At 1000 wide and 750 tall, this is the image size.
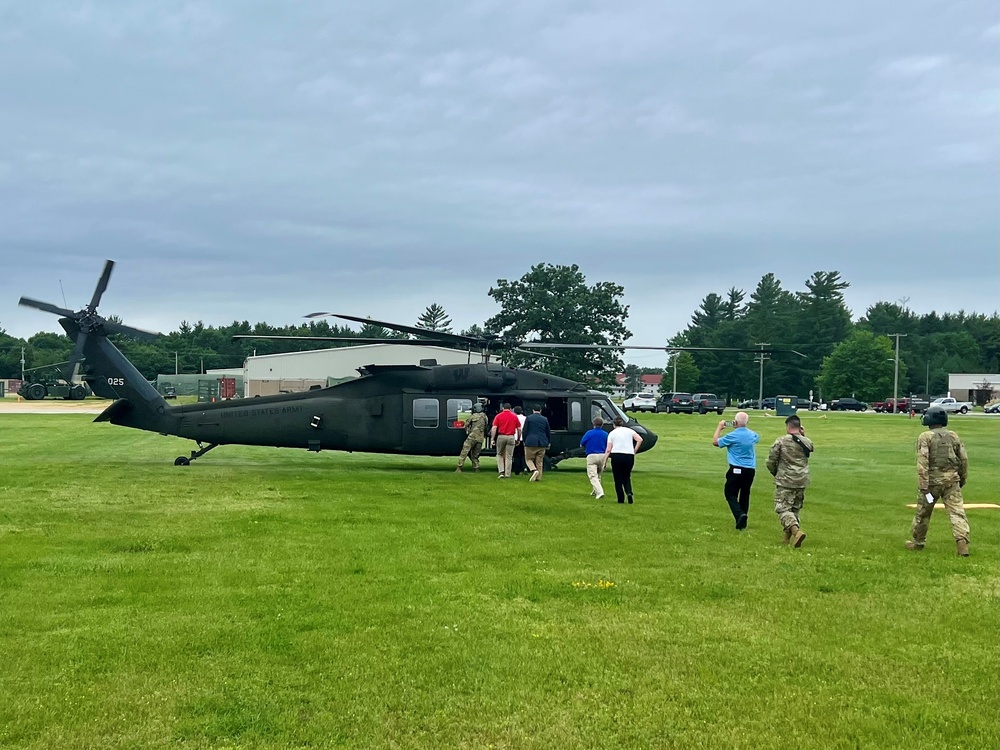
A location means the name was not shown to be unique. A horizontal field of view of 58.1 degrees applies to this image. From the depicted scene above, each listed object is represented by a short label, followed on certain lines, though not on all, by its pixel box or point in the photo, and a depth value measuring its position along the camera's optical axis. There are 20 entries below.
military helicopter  20.95
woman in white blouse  15.47
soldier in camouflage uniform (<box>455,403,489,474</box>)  20.80
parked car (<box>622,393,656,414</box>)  71.88
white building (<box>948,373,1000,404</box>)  116.04
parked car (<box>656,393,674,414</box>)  73.47
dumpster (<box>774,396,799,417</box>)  73.81
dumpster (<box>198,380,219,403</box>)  65.81
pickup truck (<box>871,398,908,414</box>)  90.38
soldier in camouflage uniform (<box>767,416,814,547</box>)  11.28
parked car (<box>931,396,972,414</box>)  82.69
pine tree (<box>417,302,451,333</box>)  165.00
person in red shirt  19.52
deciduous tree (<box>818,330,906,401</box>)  112.50
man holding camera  12.53
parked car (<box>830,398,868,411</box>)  100.31
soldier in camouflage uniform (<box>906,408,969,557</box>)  10.87
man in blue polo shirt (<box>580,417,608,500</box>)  16.15
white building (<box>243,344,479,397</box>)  68.44
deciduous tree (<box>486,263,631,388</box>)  68.38
